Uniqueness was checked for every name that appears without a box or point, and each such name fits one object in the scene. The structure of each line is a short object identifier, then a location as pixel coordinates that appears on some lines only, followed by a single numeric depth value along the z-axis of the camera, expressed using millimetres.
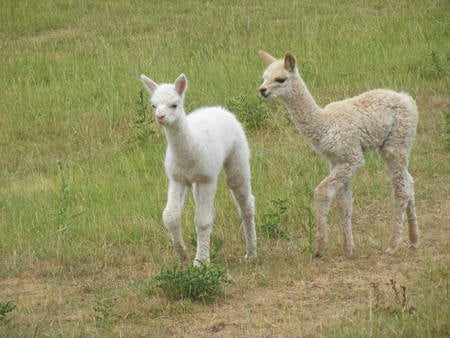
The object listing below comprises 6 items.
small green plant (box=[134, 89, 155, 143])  23328
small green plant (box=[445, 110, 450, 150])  20906
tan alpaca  15812
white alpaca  15039
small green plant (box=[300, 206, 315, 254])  16466
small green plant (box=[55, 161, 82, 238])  18250
